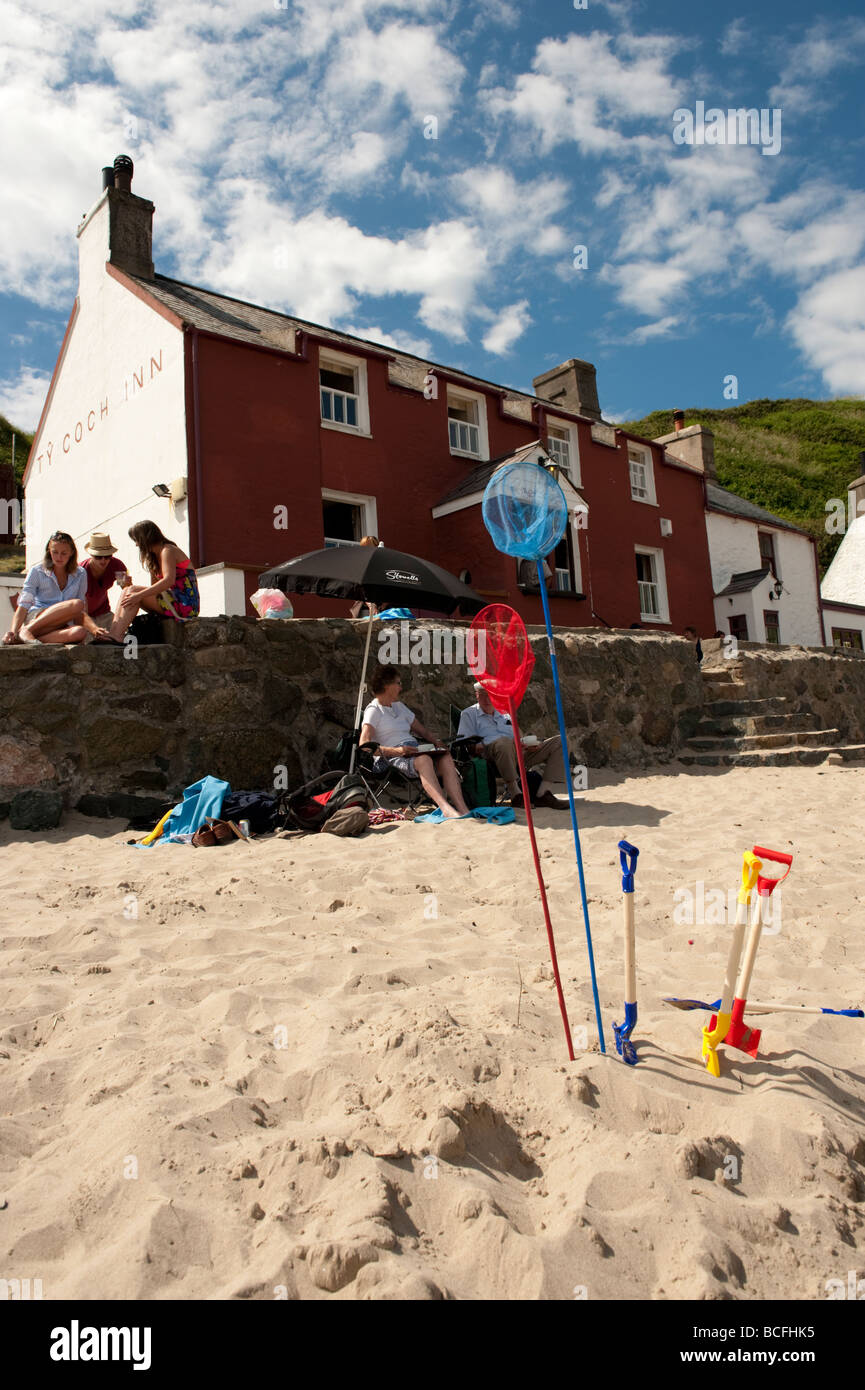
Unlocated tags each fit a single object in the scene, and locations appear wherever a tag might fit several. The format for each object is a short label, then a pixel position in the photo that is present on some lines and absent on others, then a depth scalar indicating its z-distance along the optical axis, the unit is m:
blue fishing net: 2.69
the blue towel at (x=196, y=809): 5.02
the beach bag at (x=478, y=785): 5.74
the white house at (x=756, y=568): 21.06
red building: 12.45
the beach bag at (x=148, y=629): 5.98
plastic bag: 7.49
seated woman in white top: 5.61
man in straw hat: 6.21
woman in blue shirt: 5.79
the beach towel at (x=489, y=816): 5.32
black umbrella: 6.05
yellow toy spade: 2.35
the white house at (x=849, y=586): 25.30
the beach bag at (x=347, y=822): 4.98
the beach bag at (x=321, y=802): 5.13
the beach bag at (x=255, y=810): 5.04
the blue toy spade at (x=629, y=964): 2.34
